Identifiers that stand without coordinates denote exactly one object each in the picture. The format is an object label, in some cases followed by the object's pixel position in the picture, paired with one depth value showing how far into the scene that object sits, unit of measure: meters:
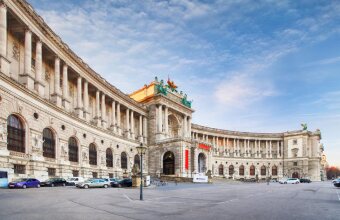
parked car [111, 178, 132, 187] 41.03
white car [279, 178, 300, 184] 68.75
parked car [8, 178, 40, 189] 28.70
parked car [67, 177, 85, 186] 39.52
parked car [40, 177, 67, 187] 34.97
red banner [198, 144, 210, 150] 75.44
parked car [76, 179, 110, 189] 36.16
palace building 32.81
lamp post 24.59
